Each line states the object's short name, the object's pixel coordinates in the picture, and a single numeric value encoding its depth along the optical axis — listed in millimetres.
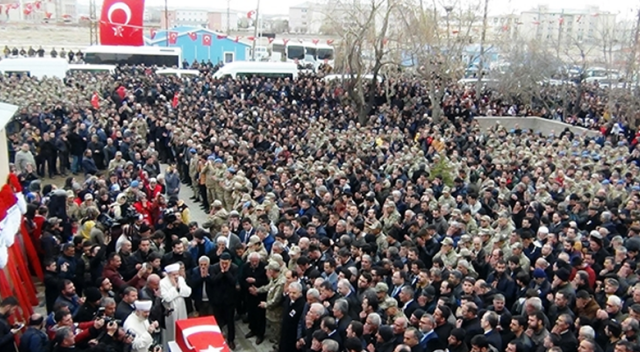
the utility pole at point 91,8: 45084
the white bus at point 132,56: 30031
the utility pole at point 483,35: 25734
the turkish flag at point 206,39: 39775
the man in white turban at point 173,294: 6898
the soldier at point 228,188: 11945
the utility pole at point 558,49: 29867
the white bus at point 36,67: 24797
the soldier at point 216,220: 9633
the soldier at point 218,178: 12492
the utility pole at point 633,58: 23062
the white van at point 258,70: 27016
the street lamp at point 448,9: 23344
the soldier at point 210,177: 12711
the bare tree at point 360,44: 22438
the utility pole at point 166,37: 39000
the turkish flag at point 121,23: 33938
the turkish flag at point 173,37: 38831
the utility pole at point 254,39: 37000
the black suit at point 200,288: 7637
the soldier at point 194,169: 13817
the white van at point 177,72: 27125
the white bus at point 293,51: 41125
